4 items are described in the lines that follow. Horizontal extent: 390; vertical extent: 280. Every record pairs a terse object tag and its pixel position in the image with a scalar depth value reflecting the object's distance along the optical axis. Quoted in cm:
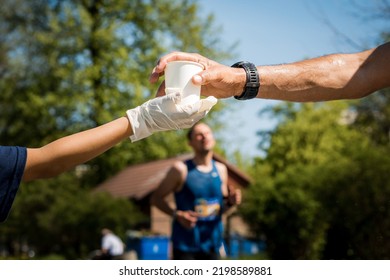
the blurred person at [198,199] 735
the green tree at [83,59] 2819
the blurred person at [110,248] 1998
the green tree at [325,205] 1238
